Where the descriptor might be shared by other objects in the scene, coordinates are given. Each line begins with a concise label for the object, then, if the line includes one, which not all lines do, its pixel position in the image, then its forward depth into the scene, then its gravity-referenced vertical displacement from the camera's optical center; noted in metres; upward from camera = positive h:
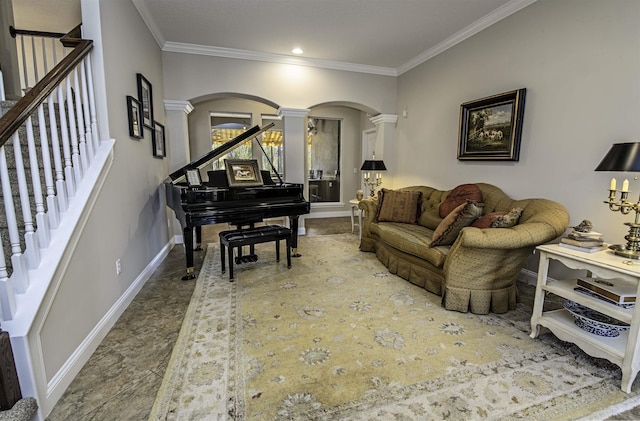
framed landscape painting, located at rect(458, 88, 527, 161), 3.14 +0.48
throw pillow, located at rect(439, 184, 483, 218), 3.38 -0.32
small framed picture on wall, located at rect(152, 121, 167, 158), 3.70 +0.34
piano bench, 3.14 -0.76
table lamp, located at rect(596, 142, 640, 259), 1.78 +0.01
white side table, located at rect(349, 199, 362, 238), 4.64 -0.77
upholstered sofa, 2.29 -0.71
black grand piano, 3.12 -0.37
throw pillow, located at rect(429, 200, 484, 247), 2.67 -0.49
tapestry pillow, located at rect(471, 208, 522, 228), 2.52 -0.44
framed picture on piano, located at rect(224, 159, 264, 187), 3.50 -0.07
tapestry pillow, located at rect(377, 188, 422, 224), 3.90 -0.50
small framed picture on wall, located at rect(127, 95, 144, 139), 2.78 +0.49
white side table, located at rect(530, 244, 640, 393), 1.62 -0.84
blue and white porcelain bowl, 1.84 -0.96
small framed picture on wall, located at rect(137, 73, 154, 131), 3.10 +0.76
